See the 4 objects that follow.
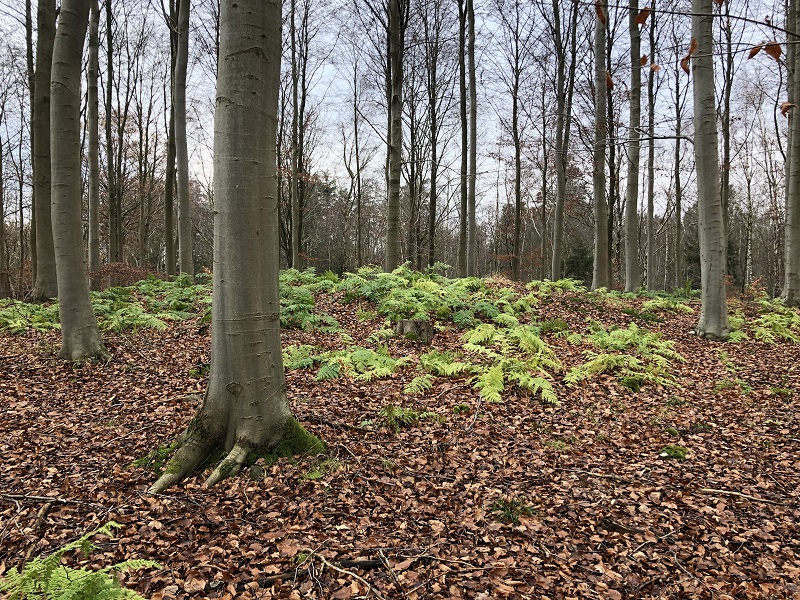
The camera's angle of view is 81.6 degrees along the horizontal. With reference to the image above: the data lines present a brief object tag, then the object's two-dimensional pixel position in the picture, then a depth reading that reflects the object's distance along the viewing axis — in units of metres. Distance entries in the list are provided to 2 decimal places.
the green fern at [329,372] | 5.85
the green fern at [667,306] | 10.16
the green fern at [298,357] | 6.29
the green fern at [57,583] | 2.03
